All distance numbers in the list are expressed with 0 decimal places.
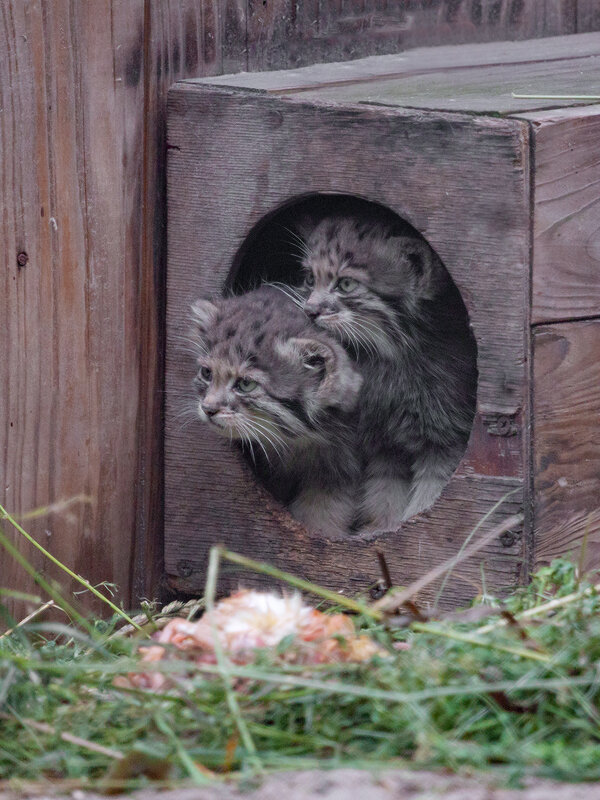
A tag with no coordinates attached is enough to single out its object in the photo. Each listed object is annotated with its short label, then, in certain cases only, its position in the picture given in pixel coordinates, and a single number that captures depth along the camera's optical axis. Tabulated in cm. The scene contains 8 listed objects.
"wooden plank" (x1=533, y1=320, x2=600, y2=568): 791
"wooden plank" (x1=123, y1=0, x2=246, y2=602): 881
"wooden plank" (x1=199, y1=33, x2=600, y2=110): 898
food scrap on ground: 550
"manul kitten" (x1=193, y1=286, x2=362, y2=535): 884
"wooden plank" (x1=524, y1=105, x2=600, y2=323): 763
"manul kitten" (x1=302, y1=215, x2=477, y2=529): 915
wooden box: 774
